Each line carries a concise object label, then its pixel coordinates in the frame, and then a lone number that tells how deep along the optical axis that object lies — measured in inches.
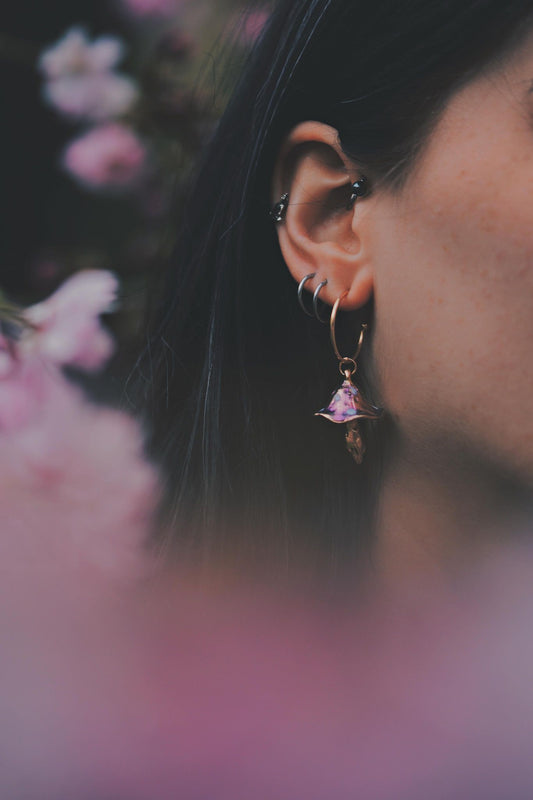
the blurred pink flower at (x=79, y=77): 19.3
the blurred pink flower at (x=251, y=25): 20.2
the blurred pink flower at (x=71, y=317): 19.6
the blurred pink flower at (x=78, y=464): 20.1
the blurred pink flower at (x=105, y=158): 19.3
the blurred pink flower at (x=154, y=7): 19.1
